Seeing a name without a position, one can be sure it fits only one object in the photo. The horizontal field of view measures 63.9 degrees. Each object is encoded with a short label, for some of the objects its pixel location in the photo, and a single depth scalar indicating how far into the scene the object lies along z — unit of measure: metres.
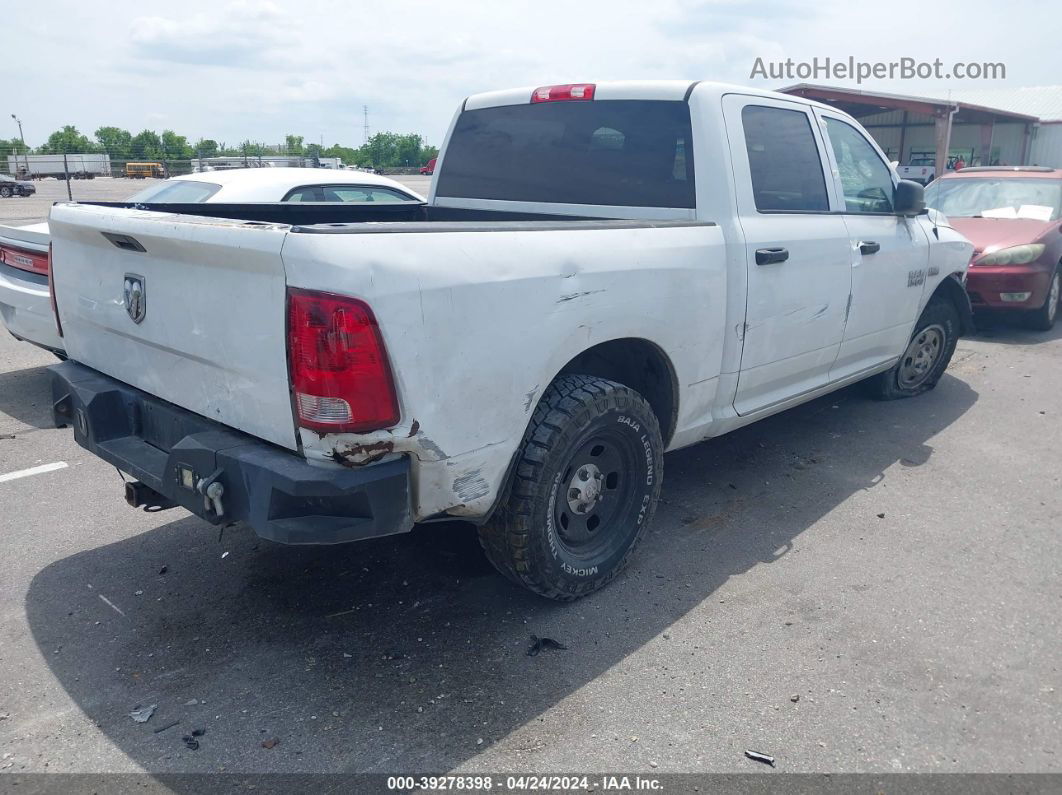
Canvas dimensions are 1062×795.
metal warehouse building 30.20
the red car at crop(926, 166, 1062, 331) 8.55
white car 5.76
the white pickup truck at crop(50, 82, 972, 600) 2.56
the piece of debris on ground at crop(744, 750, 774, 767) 2.59
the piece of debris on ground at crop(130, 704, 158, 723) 2.77
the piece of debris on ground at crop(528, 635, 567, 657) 3.16
